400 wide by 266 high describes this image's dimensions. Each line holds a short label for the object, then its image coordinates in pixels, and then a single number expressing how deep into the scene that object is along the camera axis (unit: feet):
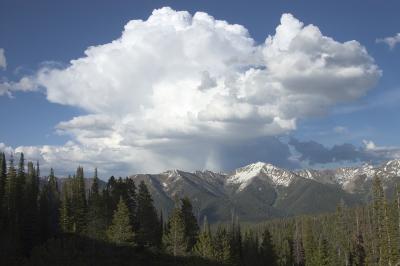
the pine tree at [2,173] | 370.53
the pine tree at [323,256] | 391.86
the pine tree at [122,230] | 300.20
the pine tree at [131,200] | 347.44
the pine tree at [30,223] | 329.03
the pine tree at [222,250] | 331.24
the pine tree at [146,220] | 330.34
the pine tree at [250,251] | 442.50
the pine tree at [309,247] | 411.48
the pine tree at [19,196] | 346.95
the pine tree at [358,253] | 463.30
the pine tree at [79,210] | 358.64
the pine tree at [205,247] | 317.65
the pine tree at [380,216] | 367.66
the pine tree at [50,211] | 364.99
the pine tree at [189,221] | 358.43
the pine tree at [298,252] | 474.49
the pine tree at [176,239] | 321.32
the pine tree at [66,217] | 354.08
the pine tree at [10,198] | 347.36
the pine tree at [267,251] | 434.71
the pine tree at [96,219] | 316.40
